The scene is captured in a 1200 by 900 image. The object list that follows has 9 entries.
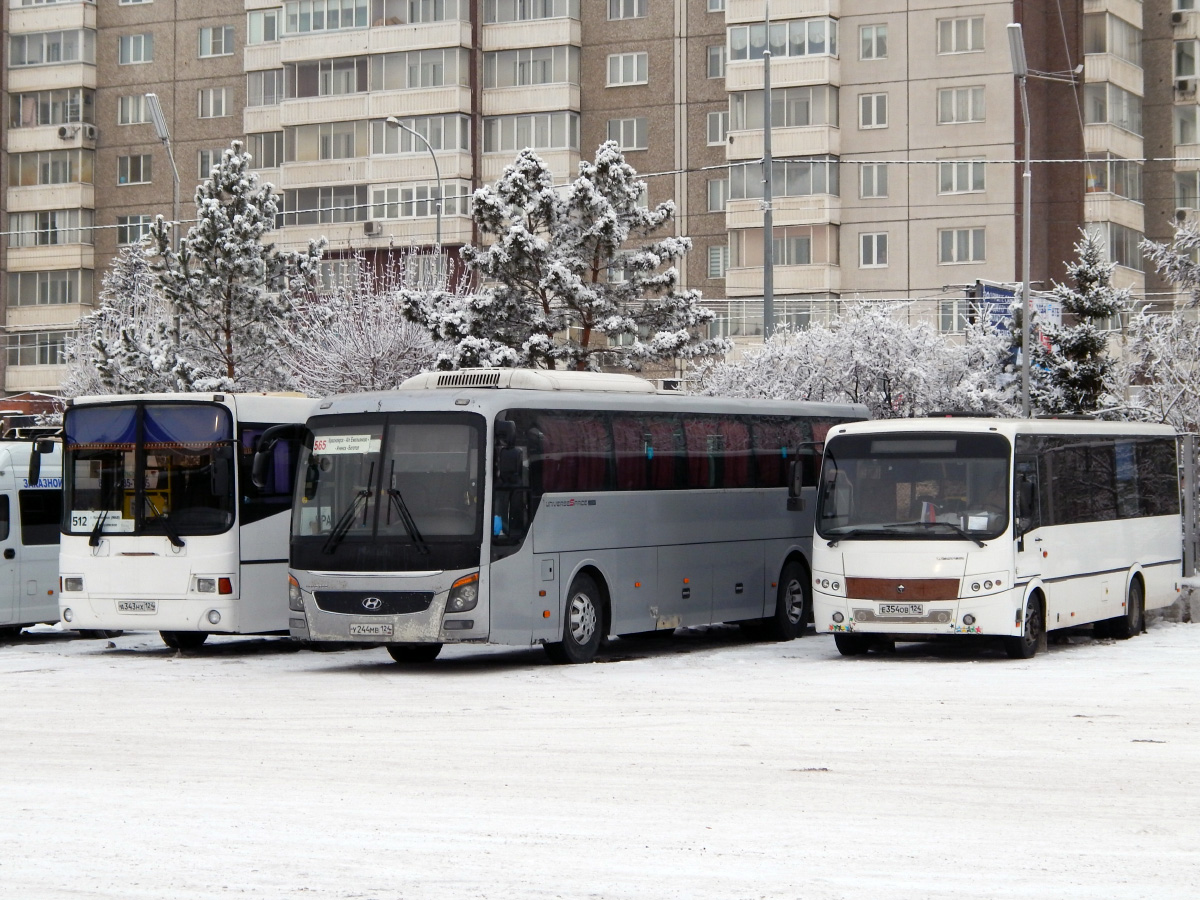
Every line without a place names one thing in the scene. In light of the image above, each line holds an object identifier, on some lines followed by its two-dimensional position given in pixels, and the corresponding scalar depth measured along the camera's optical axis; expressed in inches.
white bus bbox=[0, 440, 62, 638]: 961.5
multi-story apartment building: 2544.3
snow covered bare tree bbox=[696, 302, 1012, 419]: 1628.9
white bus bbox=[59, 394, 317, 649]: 864.3
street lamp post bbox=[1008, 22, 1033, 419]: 1283.2
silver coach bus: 764.0
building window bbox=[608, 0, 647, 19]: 2748.5
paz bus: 796.0
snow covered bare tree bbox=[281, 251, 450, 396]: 1961.1
